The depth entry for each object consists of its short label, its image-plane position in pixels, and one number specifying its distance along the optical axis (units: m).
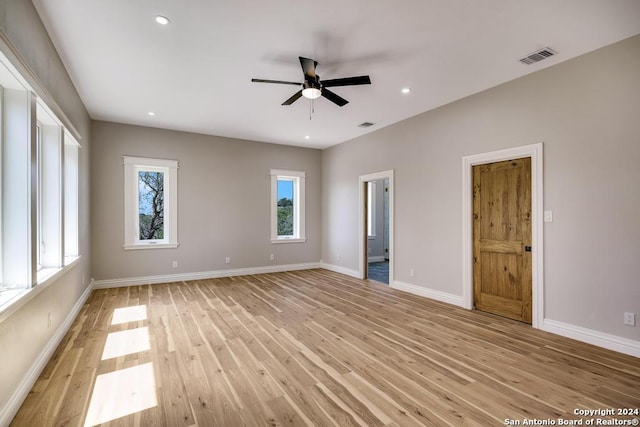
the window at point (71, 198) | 4.02
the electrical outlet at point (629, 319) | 2.91
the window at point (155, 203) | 5.90
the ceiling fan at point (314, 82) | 3.03
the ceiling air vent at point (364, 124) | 5.63
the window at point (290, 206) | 7.39
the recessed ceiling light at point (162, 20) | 2.65
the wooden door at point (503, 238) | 3.79
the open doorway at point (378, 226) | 8.97
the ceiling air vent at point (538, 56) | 3.15
